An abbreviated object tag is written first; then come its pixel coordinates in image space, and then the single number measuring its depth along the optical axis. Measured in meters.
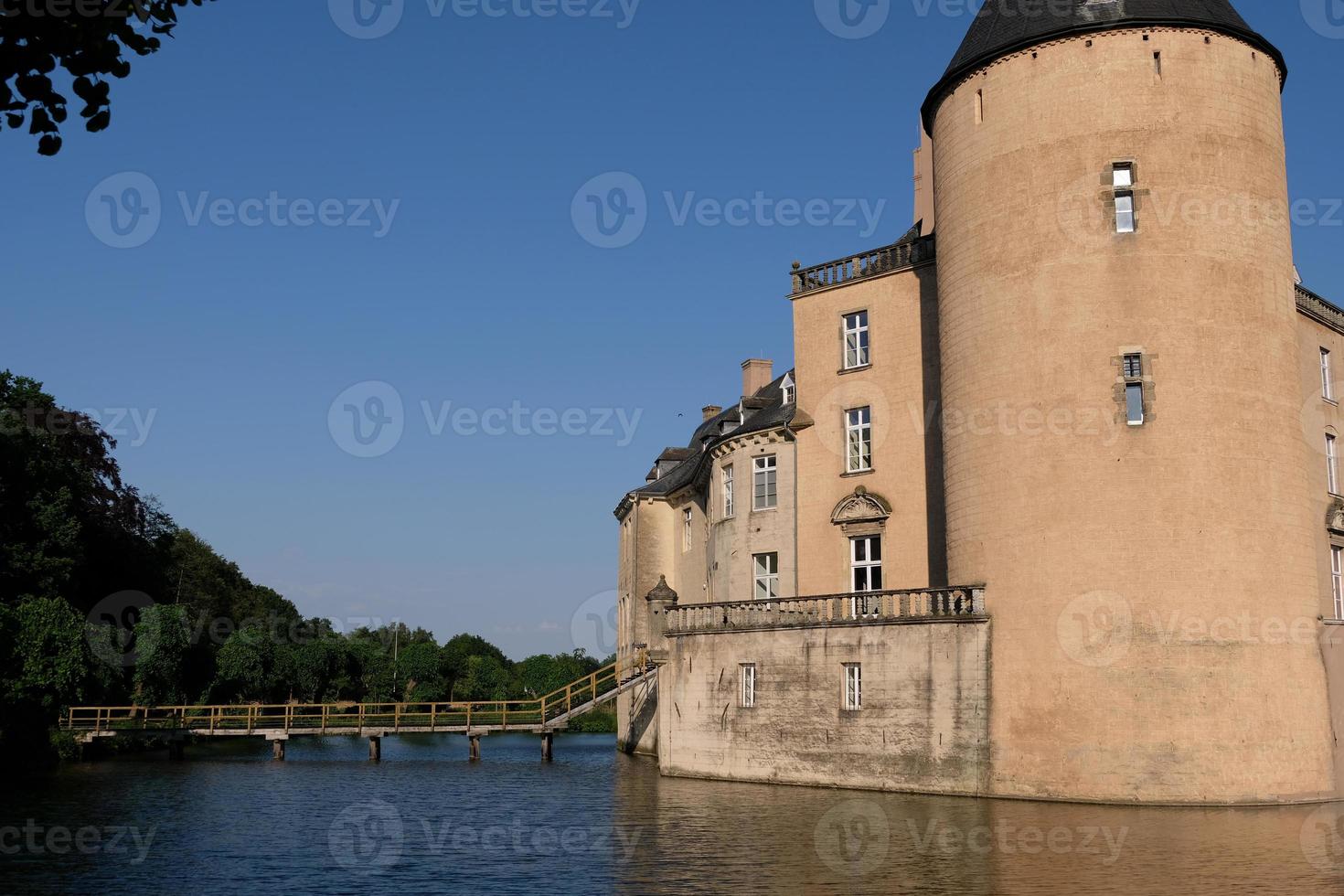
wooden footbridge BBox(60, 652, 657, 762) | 39.97
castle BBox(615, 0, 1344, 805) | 23.98
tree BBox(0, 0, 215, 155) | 8.07
